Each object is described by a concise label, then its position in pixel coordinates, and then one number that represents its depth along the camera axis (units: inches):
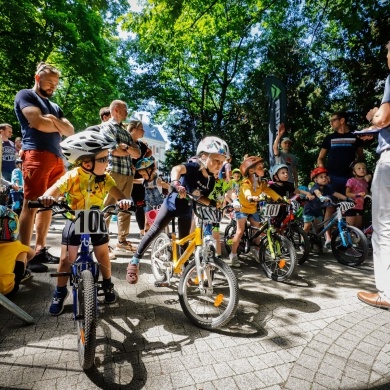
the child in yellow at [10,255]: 113.6
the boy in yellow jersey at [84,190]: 97.8
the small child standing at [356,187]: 217.2
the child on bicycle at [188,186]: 123.6
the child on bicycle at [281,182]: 202.2
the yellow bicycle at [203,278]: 102.5
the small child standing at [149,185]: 214.4
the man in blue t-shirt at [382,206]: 114.5
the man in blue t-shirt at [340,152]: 218.8
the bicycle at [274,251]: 156.9
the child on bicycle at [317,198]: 226.5
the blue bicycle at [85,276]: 76.1
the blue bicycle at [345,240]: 189.2
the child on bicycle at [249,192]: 181.3
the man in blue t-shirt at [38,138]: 140.8
